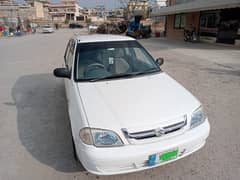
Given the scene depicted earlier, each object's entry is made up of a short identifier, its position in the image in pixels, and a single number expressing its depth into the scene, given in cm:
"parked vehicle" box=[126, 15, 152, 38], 2267
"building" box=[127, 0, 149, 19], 3884
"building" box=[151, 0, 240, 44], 1280
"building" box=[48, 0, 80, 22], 9938
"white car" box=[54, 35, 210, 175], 193
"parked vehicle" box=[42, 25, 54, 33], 3737
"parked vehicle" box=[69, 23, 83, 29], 5859
